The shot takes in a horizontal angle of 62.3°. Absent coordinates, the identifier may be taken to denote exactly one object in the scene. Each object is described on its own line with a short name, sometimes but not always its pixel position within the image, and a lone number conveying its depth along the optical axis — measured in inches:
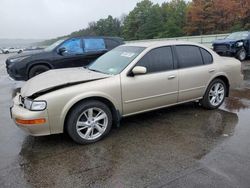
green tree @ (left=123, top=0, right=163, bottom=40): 2056.7
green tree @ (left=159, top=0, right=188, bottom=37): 1822.6
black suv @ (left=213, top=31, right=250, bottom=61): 426.9
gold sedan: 119.8
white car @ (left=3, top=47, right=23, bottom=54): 1507.5
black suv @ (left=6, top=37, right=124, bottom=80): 258.7
